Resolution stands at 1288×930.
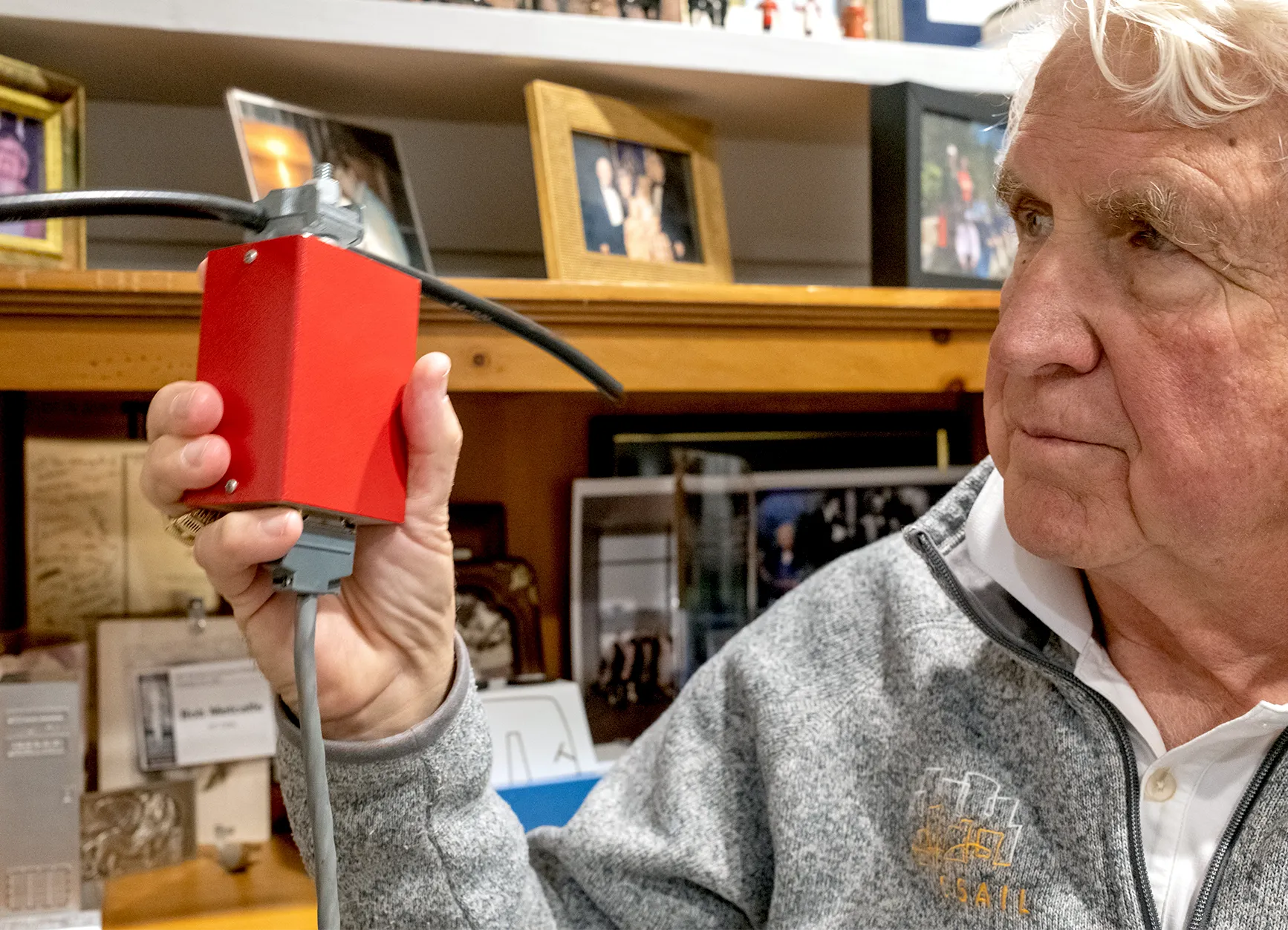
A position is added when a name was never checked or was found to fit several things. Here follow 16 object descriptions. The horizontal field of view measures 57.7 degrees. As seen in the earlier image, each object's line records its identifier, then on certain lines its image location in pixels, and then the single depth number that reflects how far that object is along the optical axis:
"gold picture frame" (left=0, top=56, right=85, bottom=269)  1.00
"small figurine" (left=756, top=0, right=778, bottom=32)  1.28
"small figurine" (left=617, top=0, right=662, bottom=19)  1.20
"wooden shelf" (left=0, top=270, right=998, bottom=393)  0.96
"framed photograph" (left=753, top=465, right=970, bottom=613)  1.44
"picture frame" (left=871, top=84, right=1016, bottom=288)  1.23
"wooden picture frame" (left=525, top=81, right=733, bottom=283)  1.15
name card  1.14
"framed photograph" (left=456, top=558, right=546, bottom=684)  1.30
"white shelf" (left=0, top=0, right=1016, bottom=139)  1.06
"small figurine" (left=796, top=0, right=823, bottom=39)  1.31
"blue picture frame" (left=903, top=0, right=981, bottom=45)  1.35
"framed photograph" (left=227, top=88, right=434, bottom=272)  1.08
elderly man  0.66
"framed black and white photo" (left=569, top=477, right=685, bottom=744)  1.38
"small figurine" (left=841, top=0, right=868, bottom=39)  1.29
